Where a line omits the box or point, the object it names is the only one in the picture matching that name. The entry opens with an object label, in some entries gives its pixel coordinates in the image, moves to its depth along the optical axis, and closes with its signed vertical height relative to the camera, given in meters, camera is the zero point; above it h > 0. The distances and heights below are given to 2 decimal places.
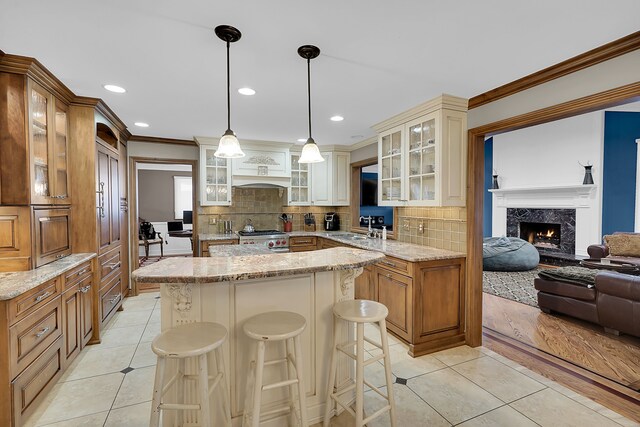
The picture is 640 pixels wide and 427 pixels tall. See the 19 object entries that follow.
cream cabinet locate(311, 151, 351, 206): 5.37 +0.47
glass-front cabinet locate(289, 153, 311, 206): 5.36 +0.40
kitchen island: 1.72 -0.57
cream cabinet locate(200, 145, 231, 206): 4.71 +0.44
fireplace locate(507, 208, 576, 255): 6.45 -0.50
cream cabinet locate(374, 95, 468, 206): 2.99 +0.57
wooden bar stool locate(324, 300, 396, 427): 1.75 -0.90
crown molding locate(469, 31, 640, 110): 1.88 +1.00
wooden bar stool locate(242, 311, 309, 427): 1.57 -0.79
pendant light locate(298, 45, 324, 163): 2.45 +0.43
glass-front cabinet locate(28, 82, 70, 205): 2.33 +0.51
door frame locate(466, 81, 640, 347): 2.97 -0.21
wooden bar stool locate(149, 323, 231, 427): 1.41 -0.67
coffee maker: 5.67 -0.28
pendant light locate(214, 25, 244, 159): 2.17 +0.43
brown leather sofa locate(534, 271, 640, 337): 2.95 -1.04
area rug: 4.45 -1.32
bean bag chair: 5.87 -0.99
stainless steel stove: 4.74 -0.52
